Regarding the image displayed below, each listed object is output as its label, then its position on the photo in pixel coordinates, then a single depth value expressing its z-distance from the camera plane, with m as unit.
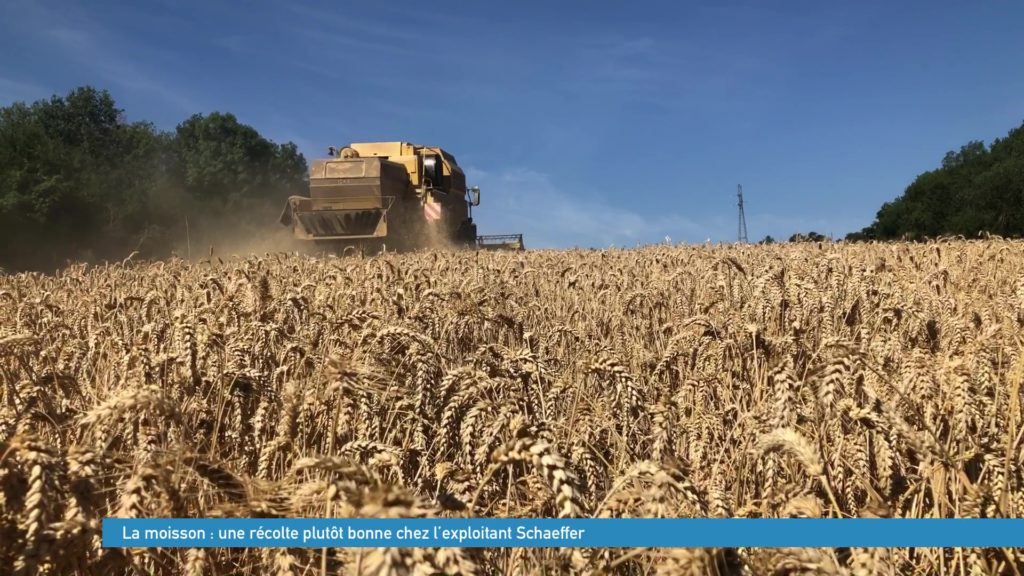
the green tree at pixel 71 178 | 29.25
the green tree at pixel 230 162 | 46.66
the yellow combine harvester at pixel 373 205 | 17.70
